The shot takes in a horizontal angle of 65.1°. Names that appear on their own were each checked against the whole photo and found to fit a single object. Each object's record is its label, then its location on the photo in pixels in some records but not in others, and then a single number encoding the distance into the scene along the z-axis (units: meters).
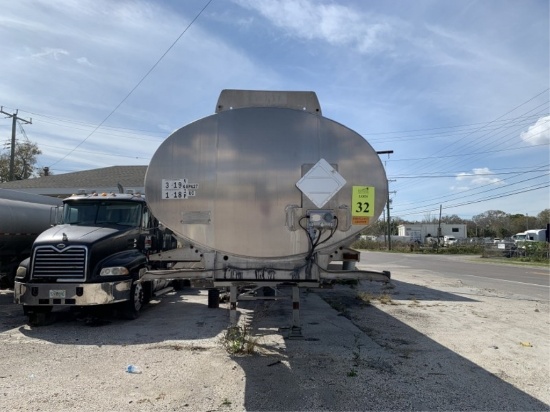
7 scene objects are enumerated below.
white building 103.81
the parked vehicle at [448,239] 73.75
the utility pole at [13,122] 34.87
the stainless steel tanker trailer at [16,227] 11.20
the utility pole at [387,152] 30.85
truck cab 7.79
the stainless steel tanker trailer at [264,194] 5.39
